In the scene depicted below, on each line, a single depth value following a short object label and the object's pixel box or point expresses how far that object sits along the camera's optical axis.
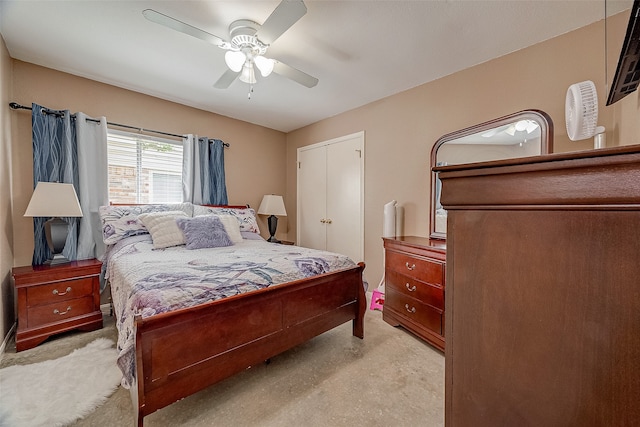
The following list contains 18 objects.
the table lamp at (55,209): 2.20
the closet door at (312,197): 4.02
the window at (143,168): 2.94
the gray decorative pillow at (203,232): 2.51
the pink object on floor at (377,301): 3.03
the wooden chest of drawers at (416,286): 2.08
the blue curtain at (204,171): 3.36
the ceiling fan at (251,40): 1.50
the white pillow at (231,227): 2.94
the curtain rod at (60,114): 2.33
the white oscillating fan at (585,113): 1.64
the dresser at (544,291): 0.37
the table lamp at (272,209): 3.99
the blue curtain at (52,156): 2.41
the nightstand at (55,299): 2.05
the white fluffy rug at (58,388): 1.42
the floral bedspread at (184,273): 1.34
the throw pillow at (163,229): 2.48
